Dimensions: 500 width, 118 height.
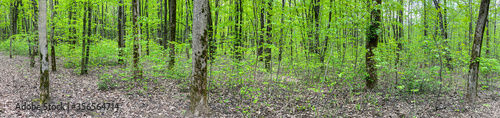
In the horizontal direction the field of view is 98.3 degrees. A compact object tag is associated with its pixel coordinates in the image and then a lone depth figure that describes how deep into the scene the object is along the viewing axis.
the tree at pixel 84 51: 9.54
